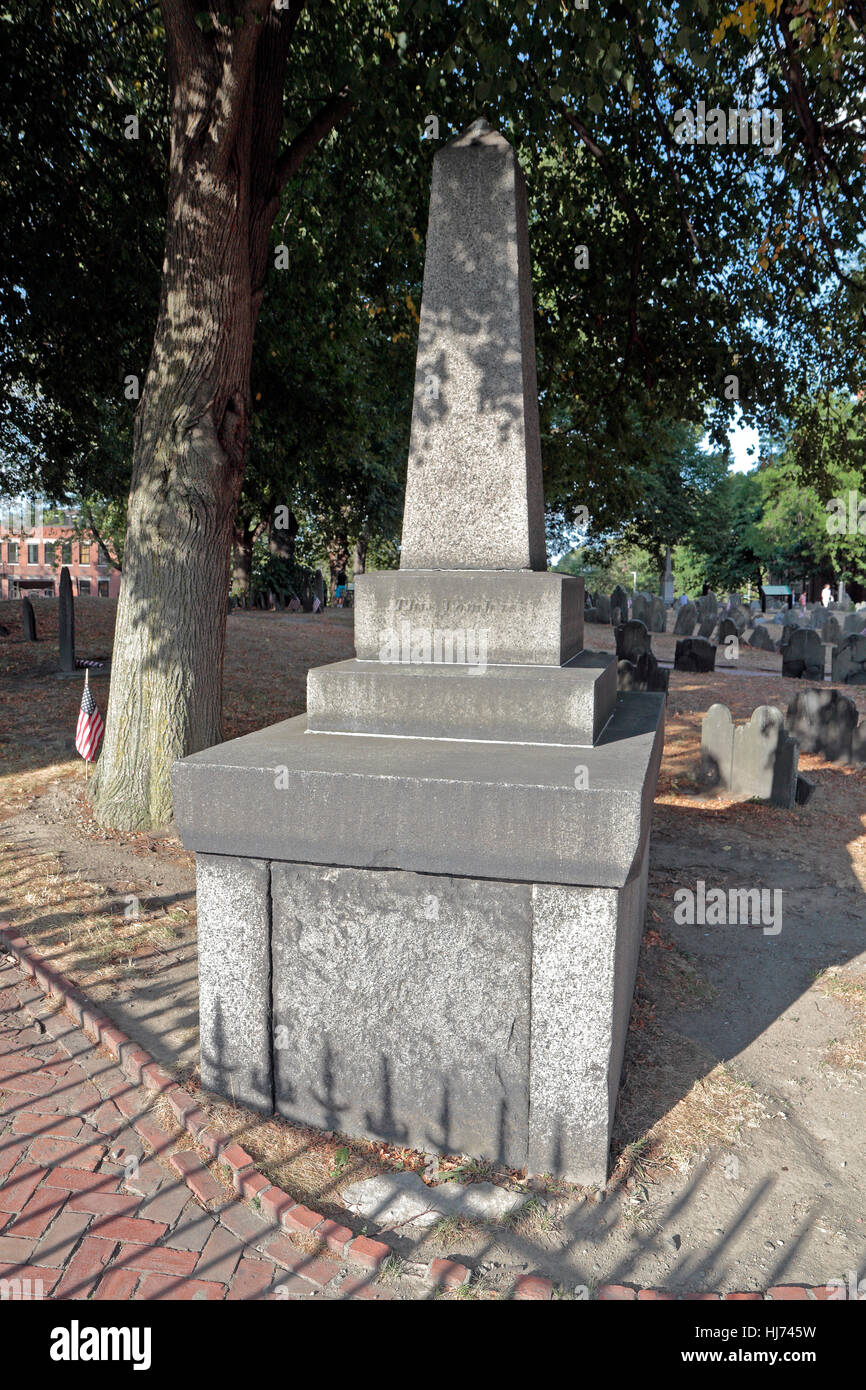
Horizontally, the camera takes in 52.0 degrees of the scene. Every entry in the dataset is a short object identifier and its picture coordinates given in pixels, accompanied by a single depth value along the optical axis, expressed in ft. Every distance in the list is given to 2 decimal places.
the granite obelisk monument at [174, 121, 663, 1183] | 10.57
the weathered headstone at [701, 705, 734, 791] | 30.17
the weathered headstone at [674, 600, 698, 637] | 84.74
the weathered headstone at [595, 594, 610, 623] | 93.81
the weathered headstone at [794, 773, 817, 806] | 29.37
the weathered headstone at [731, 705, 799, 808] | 29.04
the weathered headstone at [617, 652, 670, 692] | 40.93
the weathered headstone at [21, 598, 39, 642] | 53.42
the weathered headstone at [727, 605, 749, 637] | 85.02
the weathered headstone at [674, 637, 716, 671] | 59.62
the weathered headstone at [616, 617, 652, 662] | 56.29
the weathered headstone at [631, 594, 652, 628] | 90.12
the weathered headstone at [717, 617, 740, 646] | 76.95
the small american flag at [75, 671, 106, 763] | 24.45
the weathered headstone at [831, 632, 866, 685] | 57.26
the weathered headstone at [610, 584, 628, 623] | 92.81
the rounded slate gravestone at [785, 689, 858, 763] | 35.19
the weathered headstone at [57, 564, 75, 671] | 43.09
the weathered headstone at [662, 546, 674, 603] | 154.10
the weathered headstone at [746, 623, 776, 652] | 75.61
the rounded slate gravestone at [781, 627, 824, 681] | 59.00
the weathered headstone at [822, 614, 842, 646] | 71.92
